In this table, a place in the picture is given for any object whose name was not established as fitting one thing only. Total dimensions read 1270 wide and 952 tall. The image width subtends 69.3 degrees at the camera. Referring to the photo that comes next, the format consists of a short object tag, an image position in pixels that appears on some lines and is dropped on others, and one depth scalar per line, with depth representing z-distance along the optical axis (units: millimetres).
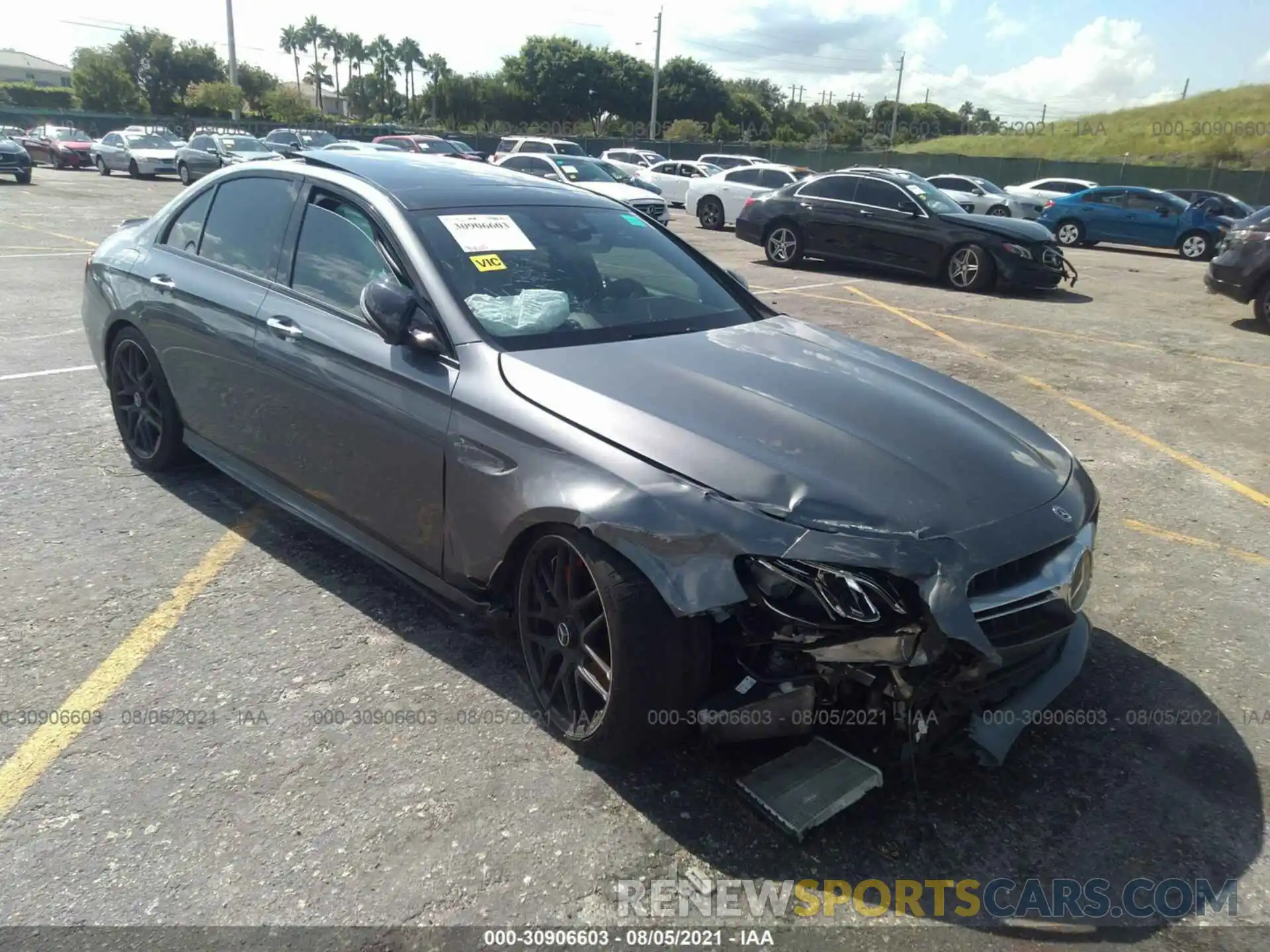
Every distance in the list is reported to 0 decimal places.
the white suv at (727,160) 29641
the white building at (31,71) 109938
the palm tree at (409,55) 112000
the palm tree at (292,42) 115625
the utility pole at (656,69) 57053
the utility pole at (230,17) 46062
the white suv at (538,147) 28672
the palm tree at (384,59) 109850
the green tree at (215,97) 65250
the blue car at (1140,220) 20312
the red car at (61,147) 33375
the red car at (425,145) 28812
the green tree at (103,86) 71125
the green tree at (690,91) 82562
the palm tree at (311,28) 115625
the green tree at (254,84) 83456
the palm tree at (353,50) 120250
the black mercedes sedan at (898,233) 12578
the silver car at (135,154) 29750
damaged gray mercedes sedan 2395
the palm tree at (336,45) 118188
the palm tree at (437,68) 92562
